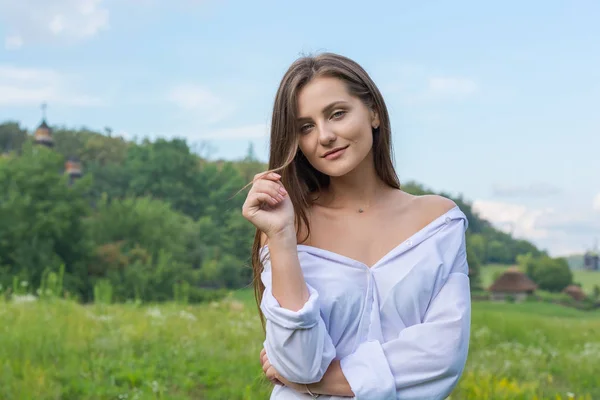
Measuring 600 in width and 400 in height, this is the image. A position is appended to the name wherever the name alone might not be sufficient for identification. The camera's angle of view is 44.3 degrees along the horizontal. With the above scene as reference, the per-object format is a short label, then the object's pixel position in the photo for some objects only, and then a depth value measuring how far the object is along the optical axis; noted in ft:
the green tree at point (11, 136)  177.47
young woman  7.38
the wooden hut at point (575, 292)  107.86
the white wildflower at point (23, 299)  27.27
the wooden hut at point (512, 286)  113.09
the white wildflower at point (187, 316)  28.13
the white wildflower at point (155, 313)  26.84
